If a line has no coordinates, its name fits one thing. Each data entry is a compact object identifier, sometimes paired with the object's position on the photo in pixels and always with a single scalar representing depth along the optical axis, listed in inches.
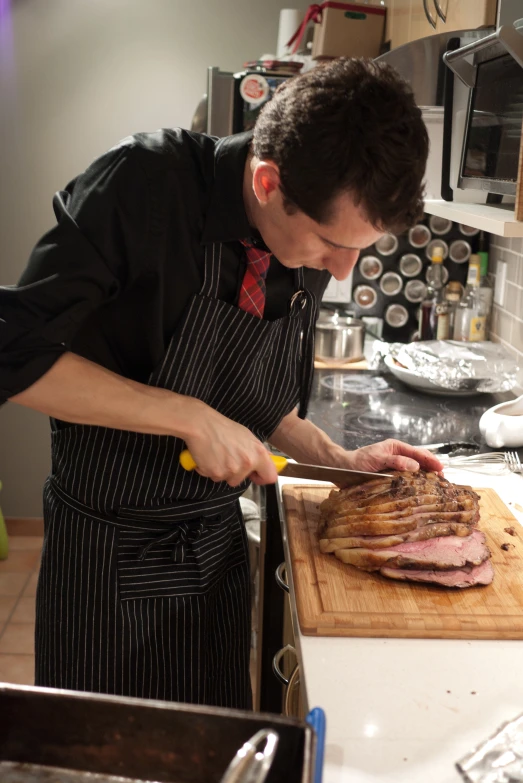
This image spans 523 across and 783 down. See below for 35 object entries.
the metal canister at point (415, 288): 124.0
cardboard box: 103.7
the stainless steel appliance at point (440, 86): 83.4
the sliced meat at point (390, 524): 52.3
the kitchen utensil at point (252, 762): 25.0
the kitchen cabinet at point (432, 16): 72.9
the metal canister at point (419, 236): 121.6
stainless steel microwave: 66.6
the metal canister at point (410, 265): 123.2
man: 43.1
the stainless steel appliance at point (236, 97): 109.3
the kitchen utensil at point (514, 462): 72.6
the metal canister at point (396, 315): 124.7
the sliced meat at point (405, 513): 53.2
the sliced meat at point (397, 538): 51.4
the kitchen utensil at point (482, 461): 73.2
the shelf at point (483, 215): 60.5
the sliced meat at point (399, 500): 53.8
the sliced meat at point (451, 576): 49.2
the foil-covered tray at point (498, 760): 33.0
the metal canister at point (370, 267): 123.8
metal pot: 111.9
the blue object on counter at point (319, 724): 31.4
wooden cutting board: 45.1
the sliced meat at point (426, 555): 49.9
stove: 81.3
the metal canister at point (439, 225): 120.3
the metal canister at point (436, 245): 121.6
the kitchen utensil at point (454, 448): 75.4
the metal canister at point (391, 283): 124.0
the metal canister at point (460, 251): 121.2
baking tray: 28.3
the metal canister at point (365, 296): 125.1
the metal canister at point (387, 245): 122.2
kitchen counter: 34.7
